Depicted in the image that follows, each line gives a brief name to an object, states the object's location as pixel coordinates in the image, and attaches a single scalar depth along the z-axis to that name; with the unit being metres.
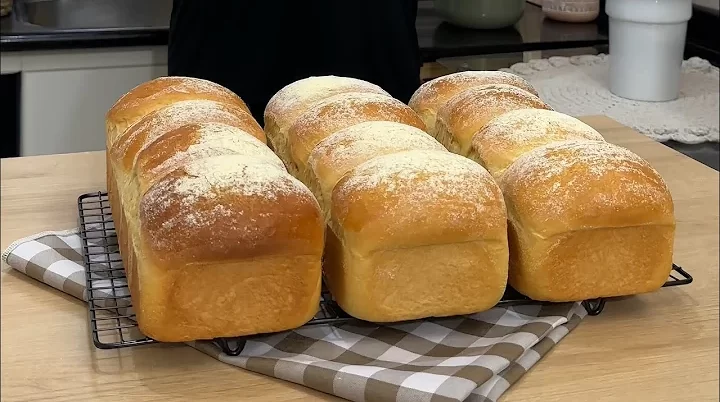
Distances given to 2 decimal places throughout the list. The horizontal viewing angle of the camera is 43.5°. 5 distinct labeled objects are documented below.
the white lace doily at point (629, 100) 1.55
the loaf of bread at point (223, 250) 0.74
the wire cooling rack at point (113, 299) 0.79
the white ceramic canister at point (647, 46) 1.64
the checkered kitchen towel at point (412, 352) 0.72
